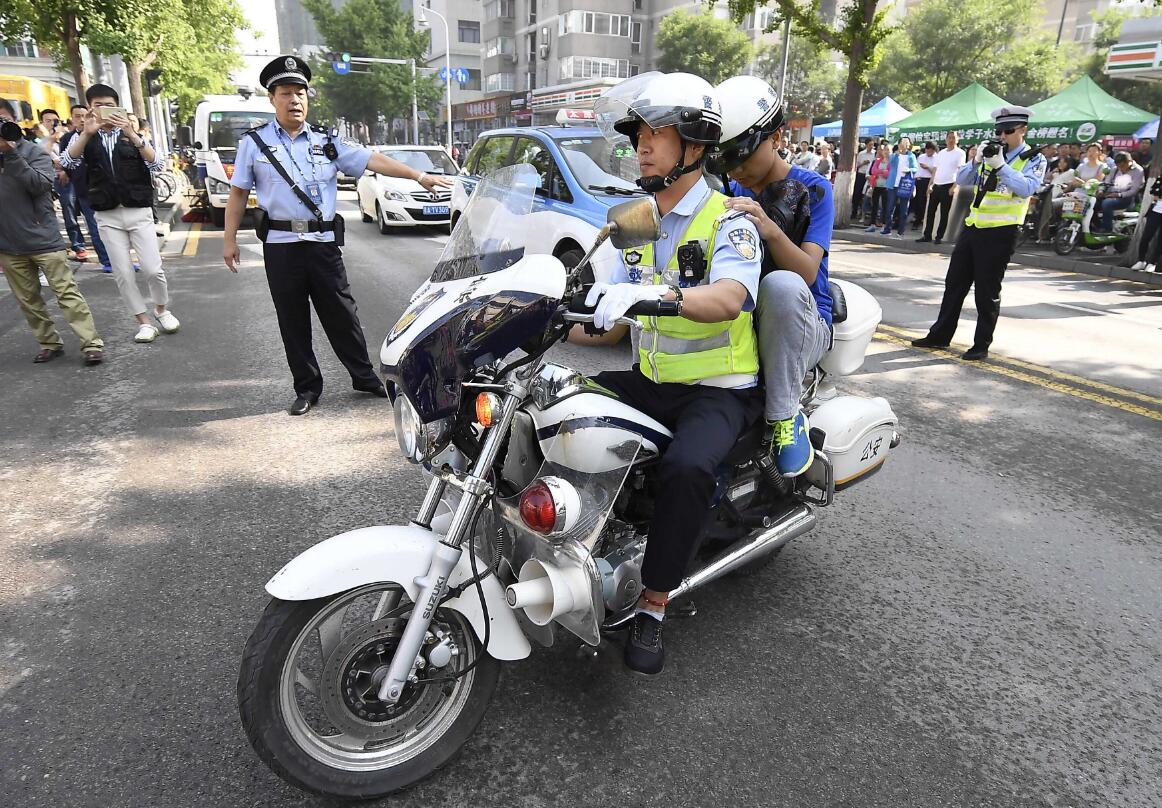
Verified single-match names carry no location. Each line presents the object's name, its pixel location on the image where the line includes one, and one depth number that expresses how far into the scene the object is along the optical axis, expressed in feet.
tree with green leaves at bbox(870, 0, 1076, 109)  133.90
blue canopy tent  84.23
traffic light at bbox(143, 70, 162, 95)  65.82
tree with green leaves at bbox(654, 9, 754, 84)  172.55
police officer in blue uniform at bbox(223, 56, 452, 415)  15.55
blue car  23.70
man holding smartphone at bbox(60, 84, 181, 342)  21.35
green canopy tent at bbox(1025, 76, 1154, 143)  63.72
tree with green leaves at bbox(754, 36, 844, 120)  169.68
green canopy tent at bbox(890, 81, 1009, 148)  67.00
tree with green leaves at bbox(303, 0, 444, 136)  194.49
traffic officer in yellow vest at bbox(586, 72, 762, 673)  7.30
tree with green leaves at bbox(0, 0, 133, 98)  44.73
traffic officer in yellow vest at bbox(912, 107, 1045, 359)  20.75
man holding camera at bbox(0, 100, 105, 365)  18.83
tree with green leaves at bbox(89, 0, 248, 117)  47.01
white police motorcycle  6.43
